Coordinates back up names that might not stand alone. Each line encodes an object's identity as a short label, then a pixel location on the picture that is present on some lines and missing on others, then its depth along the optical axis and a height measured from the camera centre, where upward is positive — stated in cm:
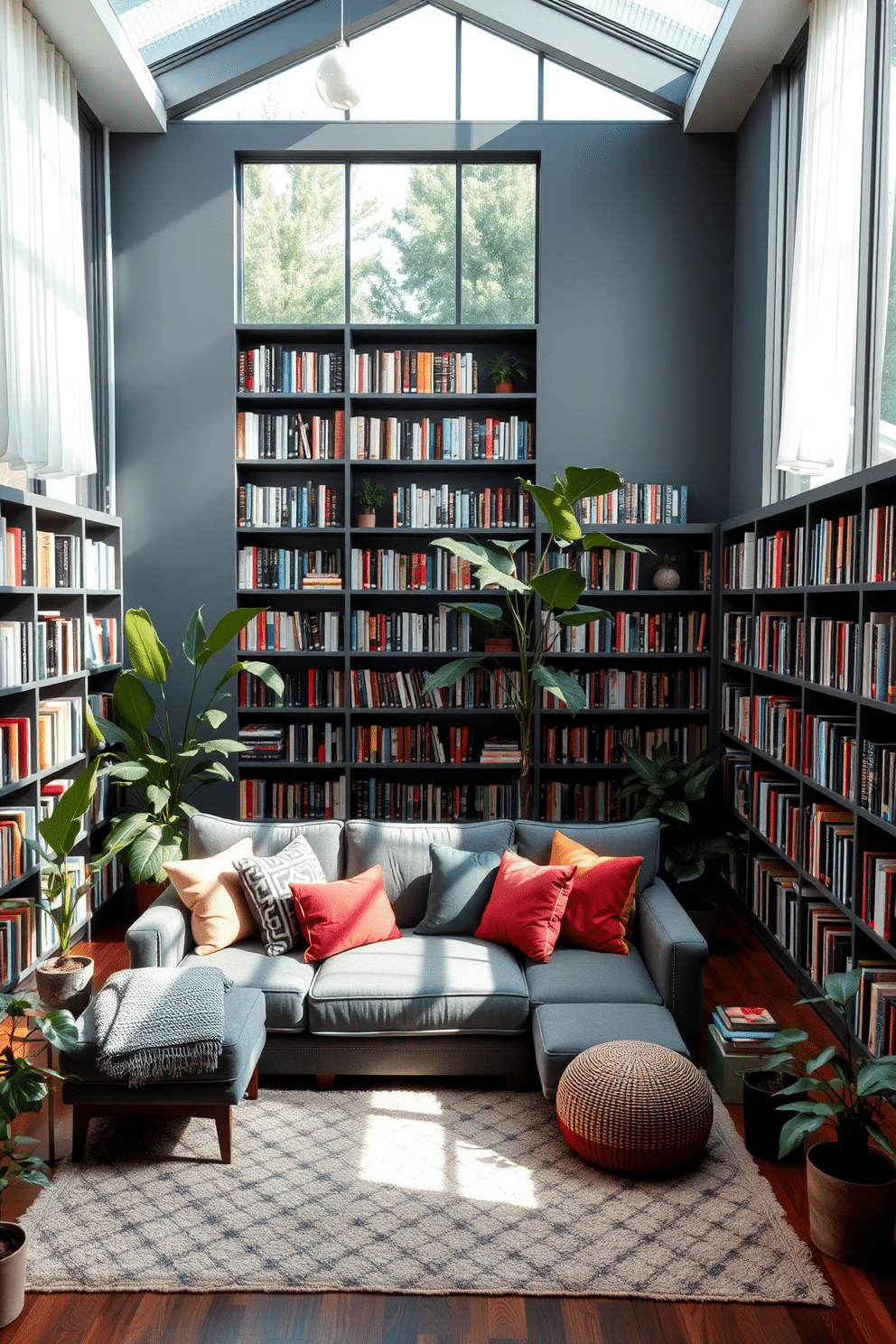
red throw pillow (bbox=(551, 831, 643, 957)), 395 -113
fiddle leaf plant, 492 +9
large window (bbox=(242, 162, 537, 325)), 606 +219
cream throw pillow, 386 -111
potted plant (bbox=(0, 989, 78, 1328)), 233 -114
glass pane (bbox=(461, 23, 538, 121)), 601 +305
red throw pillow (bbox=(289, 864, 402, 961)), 382 -116
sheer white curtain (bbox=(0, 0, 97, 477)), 433 +153
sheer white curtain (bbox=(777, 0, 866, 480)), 414 +148
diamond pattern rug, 256 -165
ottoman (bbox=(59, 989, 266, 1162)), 298 -140
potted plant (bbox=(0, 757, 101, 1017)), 416 -120
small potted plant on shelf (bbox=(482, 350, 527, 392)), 600 +137
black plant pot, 306 -151
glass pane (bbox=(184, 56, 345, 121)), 601 +291
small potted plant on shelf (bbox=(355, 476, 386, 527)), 595 +62
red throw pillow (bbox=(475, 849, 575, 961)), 387 -114
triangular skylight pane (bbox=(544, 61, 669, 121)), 603 +295
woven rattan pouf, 295 -144
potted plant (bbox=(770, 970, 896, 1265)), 254 -142
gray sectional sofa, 353 -135
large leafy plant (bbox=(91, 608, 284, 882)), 481 -73
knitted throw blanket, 295 -122
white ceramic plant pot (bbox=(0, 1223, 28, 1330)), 239 -157
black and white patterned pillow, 387 -110
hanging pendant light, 437 +223
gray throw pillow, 405 -112
